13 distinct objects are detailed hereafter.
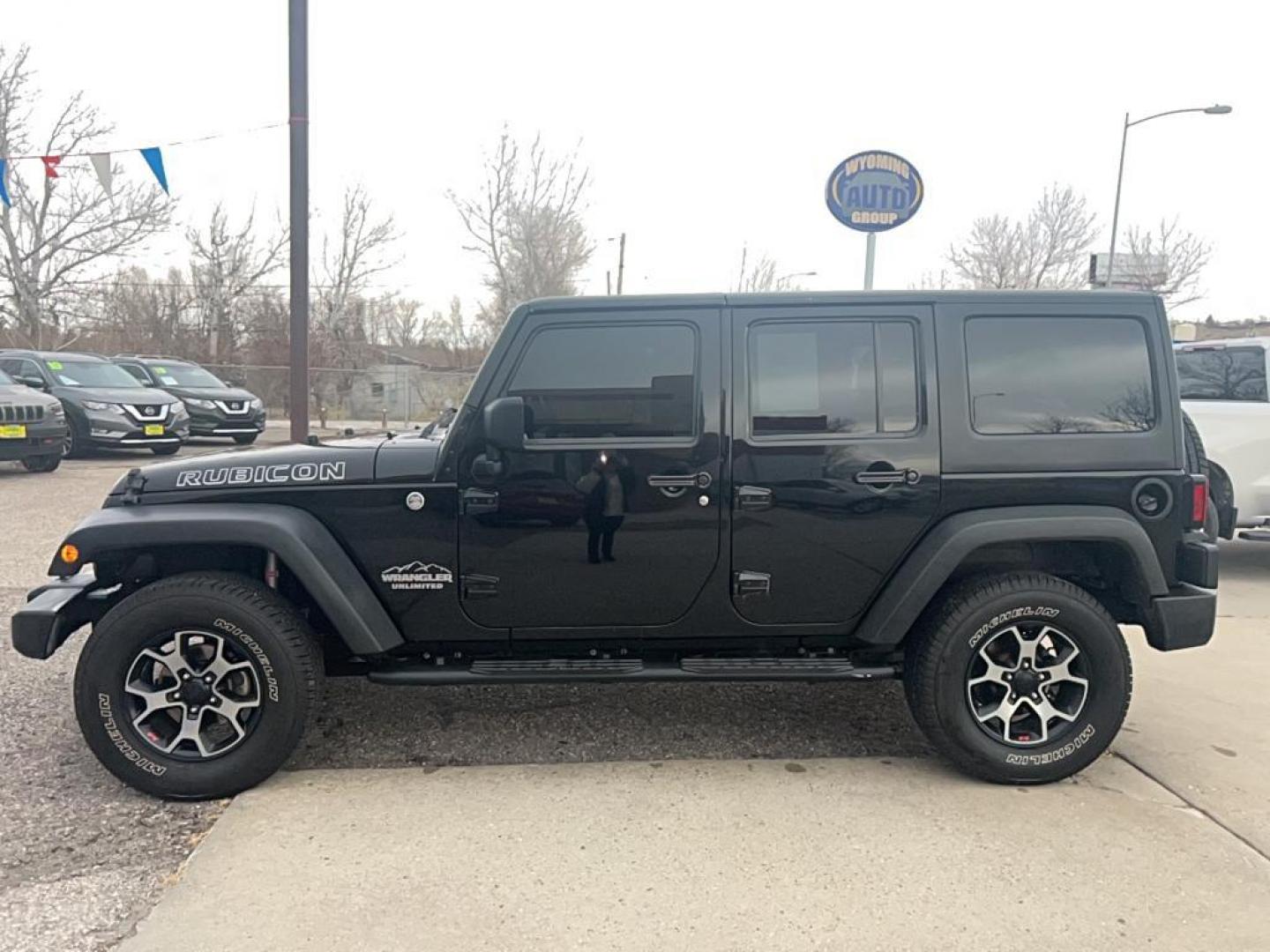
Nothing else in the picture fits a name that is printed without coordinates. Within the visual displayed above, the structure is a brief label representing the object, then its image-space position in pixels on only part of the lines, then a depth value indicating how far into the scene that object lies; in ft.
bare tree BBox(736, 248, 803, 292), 134.51
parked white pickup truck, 22.63
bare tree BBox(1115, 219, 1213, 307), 114.93
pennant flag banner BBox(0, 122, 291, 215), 35.01
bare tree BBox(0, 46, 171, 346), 98.07
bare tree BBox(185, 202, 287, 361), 104.73
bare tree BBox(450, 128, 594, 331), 102.22
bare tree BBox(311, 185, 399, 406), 110.52
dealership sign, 22.26
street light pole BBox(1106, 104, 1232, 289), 57.41
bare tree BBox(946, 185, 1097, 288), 111.04
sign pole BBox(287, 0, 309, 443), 27.50
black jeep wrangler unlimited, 10.72
